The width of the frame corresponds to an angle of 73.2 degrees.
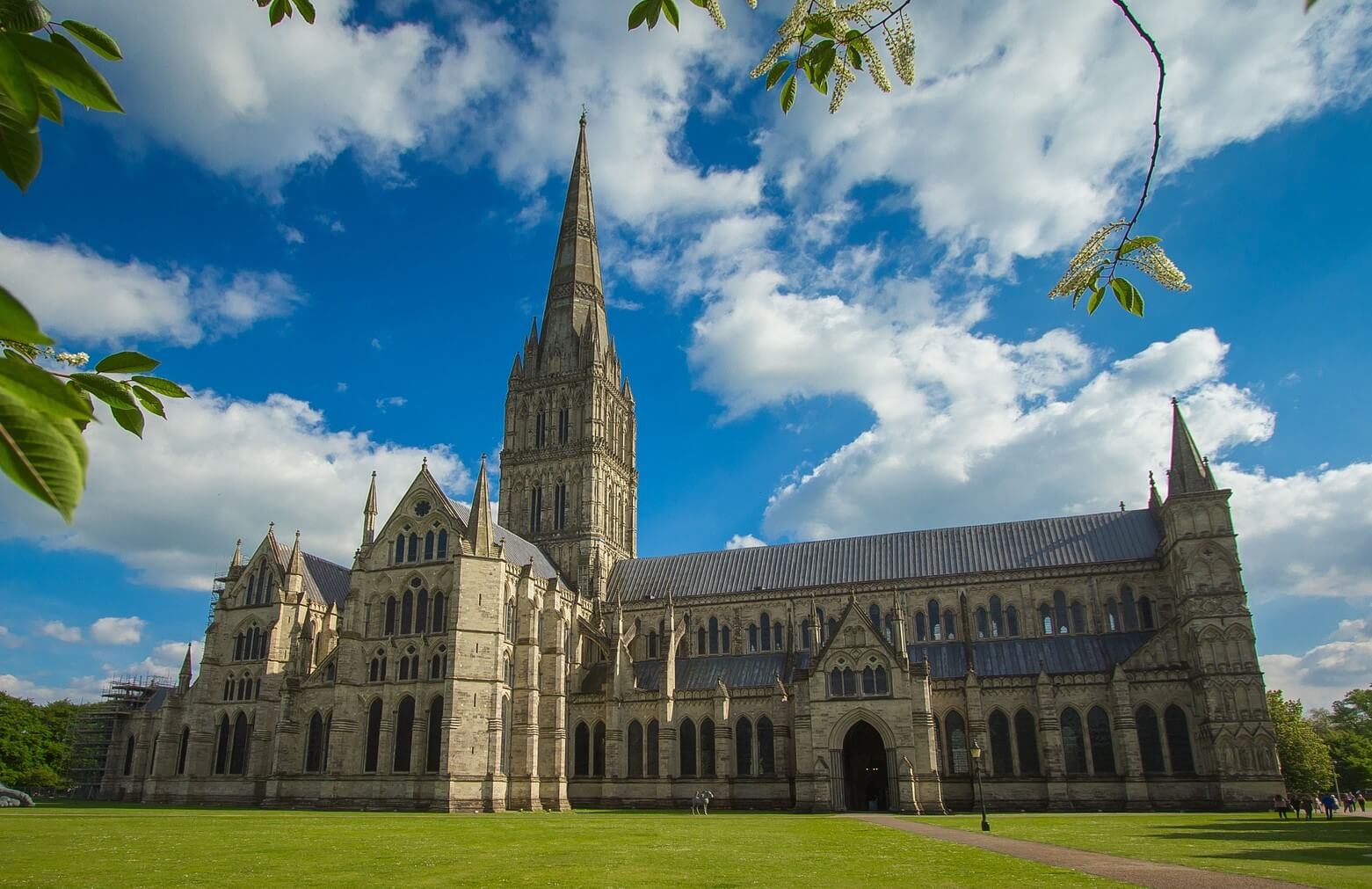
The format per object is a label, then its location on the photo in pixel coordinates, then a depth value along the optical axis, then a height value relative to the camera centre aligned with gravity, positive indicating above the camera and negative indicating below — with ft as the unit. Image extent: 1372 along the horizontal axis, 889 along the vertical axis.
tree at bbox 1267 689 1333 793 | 202.39 -3.54
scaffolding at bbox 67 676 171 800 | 257.96 +3.03
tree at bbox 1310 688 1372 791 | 250.78 +0.29
